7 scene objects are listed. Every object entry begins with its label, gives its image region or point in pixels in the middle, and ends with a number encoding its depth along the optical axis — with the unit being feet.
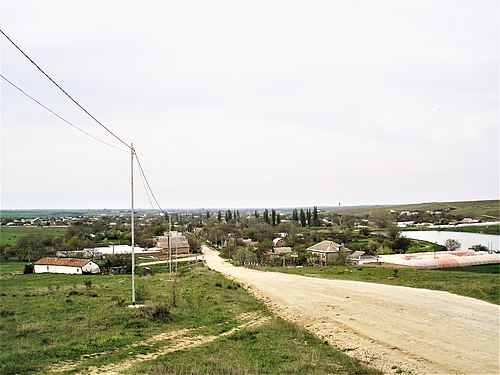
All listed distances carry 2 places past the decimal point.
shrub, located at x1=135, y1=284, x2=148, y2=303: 65.89
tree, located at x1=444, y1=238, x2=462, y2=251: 206.36
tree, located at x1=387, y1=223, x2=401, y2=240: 239.50
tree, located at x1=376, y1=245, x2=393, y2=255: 192.59
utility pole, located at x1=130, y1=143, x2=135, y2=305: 56.65
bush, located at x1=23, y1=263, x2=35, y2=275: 155.77
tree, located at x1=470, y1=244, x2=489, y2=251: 191.72
